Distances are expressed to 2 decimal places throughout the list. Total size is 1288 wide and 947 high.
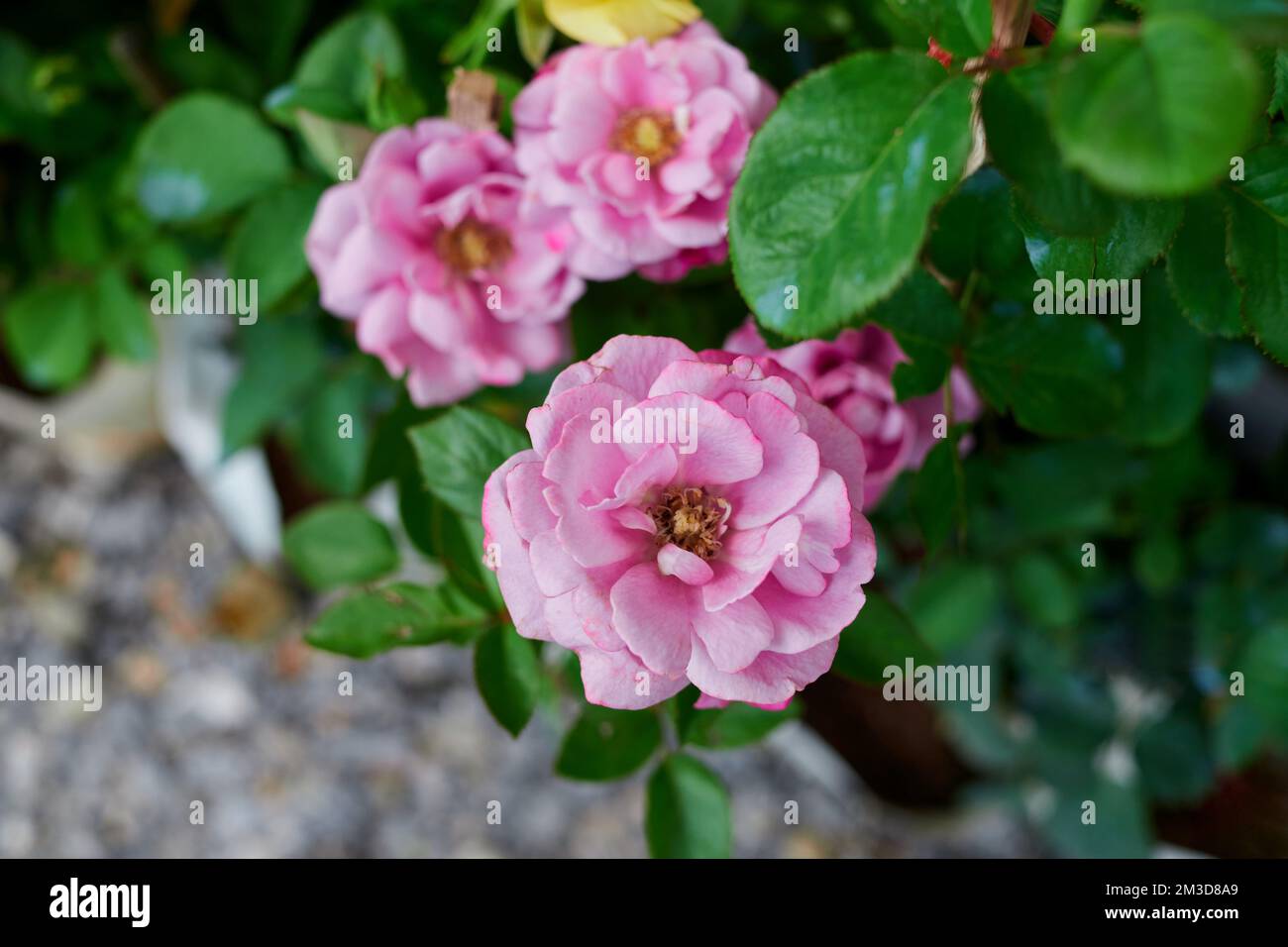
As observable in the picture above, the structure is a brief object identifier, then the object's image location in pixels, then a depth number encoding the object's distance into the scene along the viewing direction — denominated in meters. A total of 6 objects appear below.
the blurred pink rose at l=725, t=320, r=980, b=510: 0.35
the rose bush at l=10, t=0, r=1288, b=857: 0.26
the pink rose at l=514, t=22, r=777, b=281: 0.33
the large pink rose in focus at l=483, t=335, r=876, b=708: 0.26
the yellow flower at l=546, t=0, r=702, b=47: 0.33
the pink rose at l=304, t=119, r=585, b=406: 0.35
